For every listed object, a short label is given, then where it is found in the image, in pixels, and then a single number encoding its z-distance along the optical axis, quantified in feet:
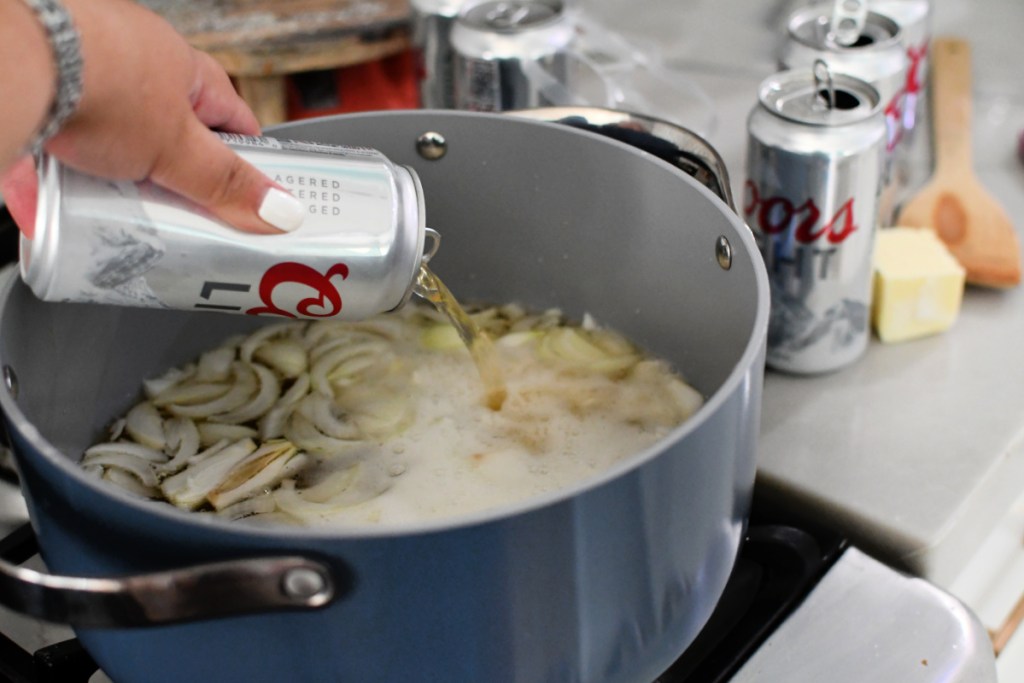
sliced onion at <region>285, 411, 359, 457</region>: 2.28
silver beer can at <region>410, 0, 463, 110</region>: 3.12
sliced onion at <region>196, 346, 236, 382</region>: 2.56
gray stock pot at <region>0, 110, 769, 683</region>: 1.30
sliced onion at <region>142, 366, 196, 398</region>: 2.49
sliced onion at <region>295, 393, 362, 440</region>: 2.33
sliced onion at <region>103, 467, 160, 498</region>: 2.18
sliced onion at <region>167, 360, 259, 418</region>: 2.42
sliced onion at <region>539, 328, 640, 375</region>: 2.51
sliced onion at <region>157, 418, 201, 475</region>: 2.26
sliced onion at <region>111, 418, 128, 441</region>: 2.37
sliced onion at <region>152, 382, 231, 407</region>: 2.46
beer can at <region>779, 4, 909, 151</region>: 2.66
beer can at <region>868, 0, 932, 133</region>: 2.95
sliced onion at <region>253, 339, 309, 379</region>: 2.56
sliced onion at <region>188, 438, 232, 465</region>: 2.27
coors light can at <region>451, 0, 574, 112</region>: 2.87
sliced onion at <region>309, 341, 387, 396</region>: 2.51
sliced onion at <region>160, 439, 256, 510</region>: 2.12
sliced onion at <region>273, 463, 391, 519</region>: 2.05
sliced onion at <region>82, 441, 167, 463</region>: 2.25
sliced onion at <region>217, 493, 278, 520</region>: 2.10
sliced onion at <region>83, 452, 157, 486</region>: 2.21
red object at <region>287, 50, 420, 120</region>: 3.75
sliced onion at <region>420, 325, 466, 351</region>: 2.62
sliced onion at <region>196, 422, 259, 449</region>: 2.35
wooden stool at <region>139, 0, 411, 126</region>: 3.43
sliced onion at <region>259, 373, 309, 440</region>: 2.37
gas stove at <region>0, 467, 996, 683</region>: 1.91
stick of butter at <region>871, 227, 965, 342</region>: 2.60
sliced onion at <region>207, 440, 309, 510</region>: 2.13
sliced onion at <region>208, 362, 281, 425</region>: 2.43
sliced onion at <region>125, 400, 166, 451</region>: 2.32
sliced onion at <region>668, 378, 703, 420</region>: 2.34
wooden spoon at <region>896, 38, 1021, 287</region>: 2.79
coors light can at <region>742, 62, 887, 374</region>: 2.31
